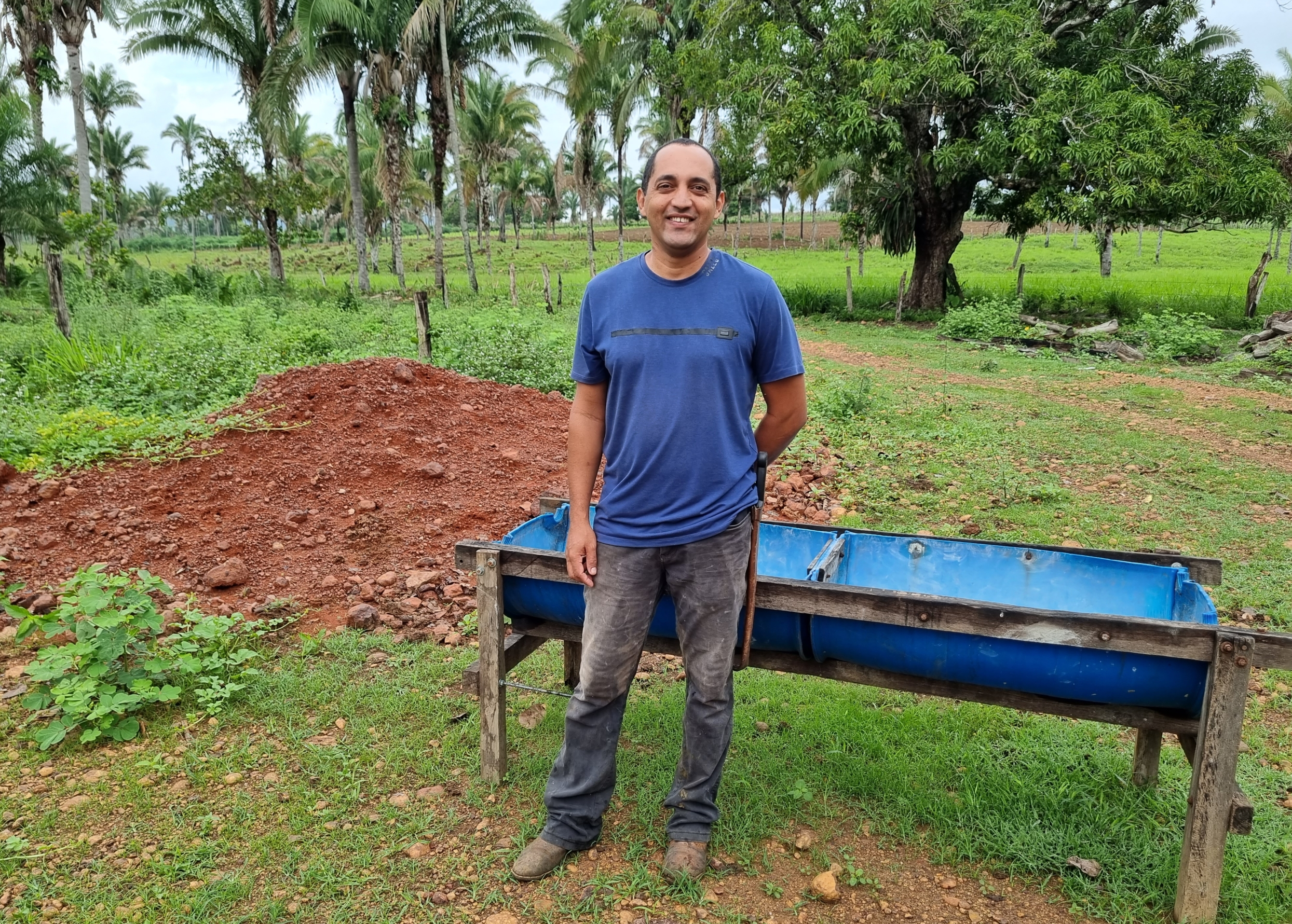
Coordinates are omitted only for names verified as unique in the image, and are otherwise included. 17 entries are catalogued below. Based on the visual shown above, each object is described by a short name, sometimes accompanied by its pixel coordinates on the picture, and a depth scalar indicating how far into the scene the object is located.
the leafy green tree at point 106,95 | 34.06
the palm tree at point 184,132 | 48.47
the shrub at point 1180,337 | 12.47
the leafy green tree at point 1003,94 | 13.31
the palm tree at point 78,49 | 14.84
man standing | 2.19
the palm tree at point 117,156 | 40.69
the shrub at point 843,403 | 8.34
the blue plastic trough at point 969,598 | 2.24
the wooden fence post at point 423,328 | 9.44
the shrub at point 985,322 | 14.54
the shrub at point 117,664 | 3.13
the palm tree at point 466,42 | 18.58
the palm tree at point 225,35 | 19.83
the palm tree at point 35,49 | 14.95
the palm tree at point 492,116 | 29.31
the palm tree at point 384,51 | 17.11
